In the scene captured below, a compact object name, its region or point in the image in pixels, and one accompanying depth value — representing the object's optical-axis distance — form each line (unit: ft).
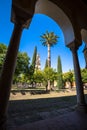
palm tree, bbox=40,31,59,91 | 66.11
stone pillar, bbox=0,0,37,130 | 5.04
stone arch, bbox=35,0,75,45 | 9.30
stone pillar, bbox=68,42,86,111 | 8.51
